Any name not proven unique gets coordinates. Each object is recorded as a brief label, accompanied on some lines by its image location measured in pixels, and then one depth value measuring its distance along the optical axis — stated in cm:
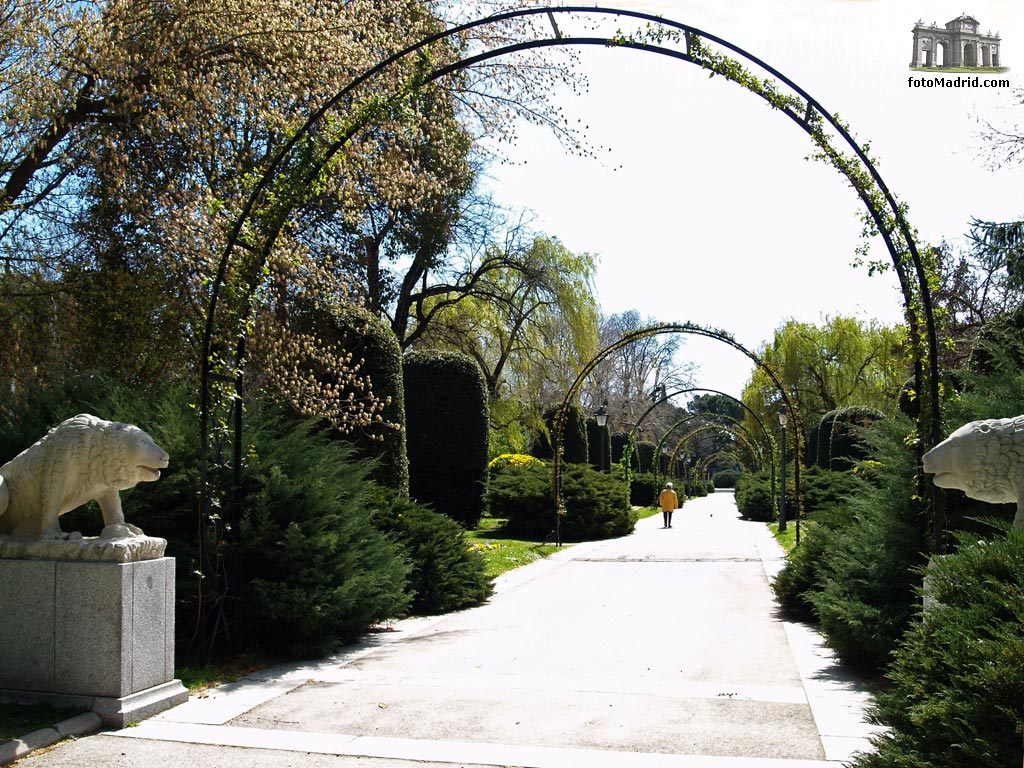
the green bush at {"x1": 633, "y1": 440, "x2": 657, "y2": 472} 5122
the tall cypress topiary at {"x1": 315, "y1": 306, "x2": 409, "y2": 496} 1258
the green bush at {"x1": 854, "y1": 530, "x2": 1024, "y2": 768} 335
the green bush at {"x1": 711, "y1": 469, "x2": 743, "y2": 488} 10325
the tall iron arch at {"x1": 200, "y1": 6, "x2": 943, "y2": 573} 766
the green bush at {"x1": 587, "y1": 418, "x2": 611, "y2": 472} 3875
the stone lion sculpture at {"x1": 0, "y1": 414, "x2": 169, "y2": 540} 581
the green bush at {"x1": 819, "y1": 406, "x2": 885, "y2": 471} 2816
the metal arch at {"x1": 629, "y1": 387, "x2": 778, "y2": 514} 2836
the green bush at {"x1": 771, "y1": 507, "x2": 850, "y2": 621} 915
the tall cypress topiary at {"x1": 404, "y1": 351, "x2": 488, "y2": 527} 1817
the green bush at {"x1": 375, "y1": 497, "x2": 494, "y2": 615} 1041
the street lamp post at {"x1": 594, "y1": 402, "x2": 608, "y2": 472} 2731
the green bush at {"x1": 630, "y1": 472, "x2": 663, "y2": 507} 4050
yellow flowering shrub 2731
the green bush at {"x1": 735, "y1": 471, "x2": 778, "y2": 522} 3262
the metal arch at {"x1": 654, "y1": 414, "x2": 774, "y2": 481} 3773
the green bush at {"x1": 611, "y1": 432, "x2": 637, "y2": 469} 4578
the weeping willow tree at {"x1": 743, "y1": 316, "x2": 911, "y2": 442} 3953
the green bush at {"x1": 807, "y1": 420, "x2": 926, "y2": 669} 705
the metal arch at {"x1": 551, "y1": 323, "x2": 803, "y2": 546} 1933
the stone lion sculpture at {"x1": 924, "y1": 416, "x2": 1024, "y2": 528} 533
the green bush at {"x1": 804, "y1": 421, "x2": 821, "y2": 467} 3456
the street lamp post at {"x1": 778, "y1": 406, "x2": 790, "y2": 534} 2212
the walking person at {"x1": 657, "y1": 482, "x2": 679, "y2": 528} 2886
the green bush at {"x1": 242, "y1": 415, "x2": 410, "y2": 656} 762
